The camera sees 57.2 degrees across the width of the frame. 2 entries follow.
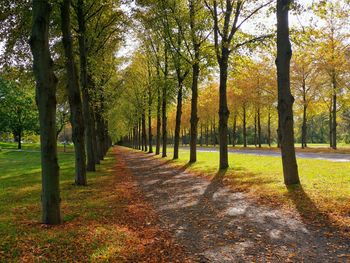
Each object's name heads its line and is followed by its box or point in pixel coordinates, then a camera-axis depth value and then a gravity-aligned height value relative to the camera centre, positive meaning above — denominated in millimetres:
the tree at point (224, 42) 17359 +5185
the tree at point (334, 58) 31109 +7835
